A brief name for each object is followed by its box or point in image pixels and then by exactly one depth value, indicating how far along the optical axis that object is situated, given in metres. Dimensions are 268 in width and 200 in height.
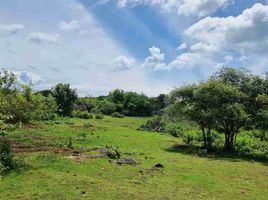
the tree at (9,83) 14.93
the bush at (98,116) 40.94
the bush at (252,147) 17.38
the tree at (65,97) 39.82
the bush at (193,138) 20.73
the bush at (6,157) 11.05
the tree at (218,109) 16.94
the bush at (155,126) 28.68
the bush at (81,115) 39.88
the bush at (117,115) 49.12
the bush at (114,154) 13.59
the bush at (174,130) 26.06
